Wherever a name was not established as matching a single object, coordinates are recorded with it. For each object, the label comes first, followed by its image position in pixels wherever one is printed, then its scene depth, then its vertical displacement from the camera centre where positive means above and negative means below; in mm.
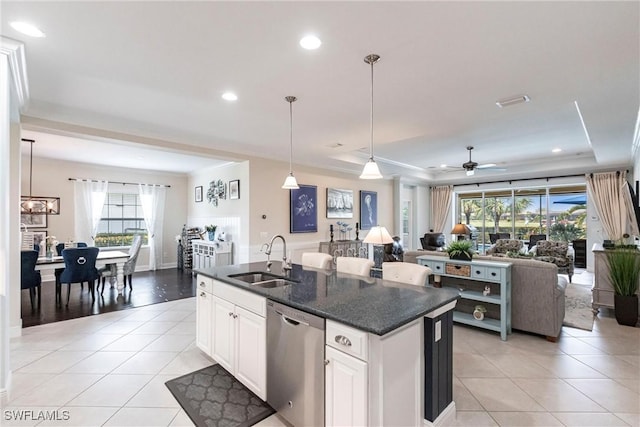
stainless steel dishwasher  1786 -945
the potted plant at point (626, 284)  3900 -898
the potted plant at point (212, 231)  6949 -306
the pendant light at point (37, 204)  5832 +295
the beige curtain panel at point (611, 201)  6762 +358
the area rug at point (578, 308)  3992 -1409
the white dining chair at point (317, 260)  3416 -498
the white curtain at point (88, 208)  6953 +239
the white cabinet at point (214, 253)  6273 -760
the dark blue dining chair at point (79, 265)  4613 -737
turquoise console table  3461 -785
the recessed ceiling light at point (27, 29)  1989 +1283
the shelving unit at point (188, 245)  7629 -702
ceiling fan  5523 +953
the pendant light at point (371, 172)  2859 +438
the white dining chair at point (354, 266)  2994 -500
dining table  4690 -714
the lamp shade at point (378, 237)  2541 -168
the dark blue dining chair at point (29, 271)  4176 -738
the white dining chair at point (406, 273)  2520 -490
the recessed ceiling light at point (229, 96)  3129 +1285
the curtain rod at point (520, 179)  7762 +1058
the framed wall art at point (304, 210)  6246 +167
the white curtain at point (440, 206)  9844 +375
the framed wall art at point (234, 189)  6081 +583
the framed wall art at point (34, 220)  6306 -36
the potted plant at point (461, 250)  3870 -433
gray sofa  3377 -937
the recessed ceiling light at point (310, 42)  2143 +1276
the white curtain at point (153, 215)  7922 +79
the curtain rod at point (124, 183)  6928 +899
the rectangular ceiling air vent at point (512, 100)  3187 +1267
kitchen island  1562 -774
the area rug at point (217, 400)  2148 -1428
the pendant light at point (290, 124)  3234 +1268
